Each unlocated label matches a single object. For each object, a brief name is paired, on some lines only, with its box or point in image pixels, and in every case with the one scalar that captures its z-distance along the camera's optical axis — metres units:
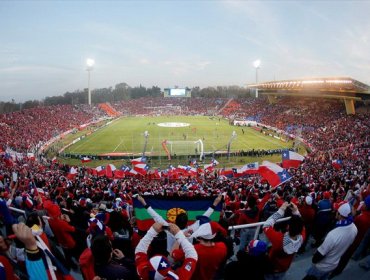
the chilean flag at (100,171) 26.00
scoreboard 129.25
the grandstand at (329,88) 46.16
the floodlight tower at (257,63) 103.86
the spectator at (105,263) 3.61
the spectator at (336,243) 4.86
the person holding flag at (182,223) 4.72
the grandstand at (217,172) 6.88
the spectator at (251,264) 3.90
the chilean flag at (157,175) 25.57
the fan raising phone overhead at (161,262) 3.72
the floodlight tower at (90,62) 100.56
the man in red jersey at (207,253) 4.21
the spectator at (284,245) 4.79
